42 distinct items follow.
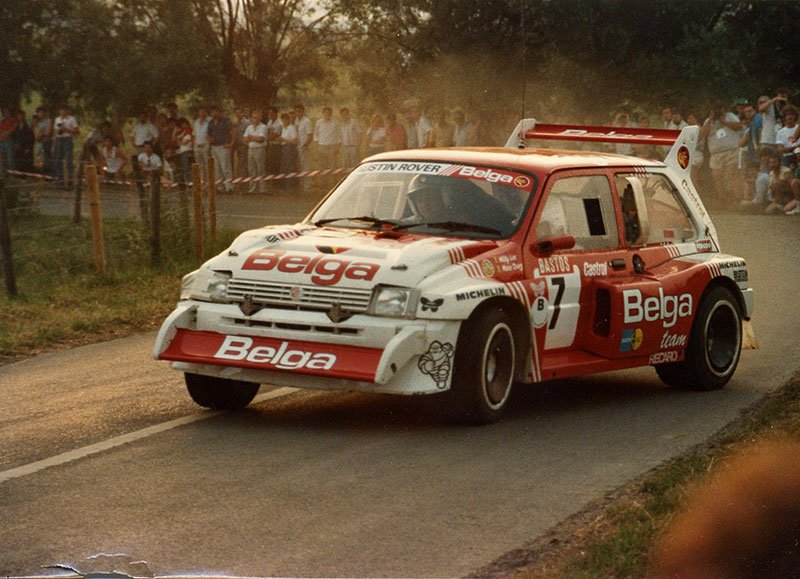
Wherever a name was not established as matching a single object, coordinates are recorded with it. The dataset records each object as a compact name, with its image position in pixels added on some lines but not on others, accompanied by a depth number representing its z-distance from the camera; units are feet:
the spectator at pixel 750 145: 86.79
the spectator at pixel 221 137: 98.43
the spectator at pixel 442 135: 95.67
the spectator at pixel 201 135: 99.76
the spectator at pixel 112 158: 96.95
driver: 30.66
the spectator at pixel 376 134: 97.50
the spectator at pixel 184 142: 99.40
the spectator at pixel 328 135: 99.55
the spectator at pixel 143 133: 102.89
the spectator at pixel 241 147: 100.83
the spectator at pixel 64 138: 99.16
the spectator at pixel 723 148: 88.84
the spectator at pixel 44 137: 104.99
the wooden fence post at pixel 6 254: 48.60
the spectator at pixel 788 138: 83.26
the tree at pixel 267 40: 117.60
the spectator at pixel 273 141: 100.48
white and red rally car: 27.25
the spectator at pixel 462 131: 94.43
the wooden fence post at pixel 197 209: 59.26
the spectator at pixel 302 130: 100.03
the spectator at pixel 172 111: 103.16
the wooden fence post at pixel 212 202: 62.28
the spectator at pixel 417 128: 97.91
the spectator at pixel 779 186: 84.64
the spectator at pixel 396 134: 96.68
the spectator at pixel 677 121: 87.41
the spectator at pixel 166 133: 102.37
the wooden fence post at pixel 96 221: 53.57
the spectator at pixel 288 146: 99.25
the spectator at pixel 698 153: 88.64
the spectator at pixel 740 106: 88.12
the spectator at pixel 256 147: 99.19
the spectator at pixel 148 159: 95.66
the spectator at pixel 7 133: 101.81
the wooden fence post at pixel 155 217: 56.85
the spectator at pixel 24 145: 103.26
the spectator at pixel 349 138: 99.44
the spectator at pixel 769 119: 85.51
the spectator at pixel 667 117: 87.76
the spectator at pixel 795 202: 83.82
